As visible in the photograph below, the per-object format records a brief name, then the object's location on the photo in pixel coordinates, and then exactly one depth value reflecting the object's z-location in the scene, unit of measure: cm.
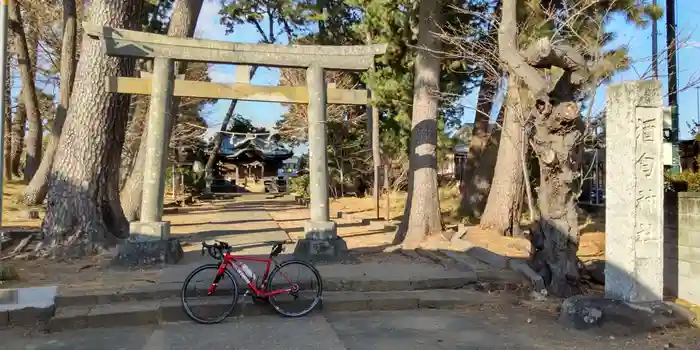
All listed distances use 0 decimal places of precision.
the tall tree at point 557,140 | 716
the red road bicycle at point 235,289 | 641
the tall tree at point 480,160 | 1469
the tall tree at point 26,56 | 1962
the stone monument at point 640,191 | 622
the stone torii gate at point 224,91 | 883
